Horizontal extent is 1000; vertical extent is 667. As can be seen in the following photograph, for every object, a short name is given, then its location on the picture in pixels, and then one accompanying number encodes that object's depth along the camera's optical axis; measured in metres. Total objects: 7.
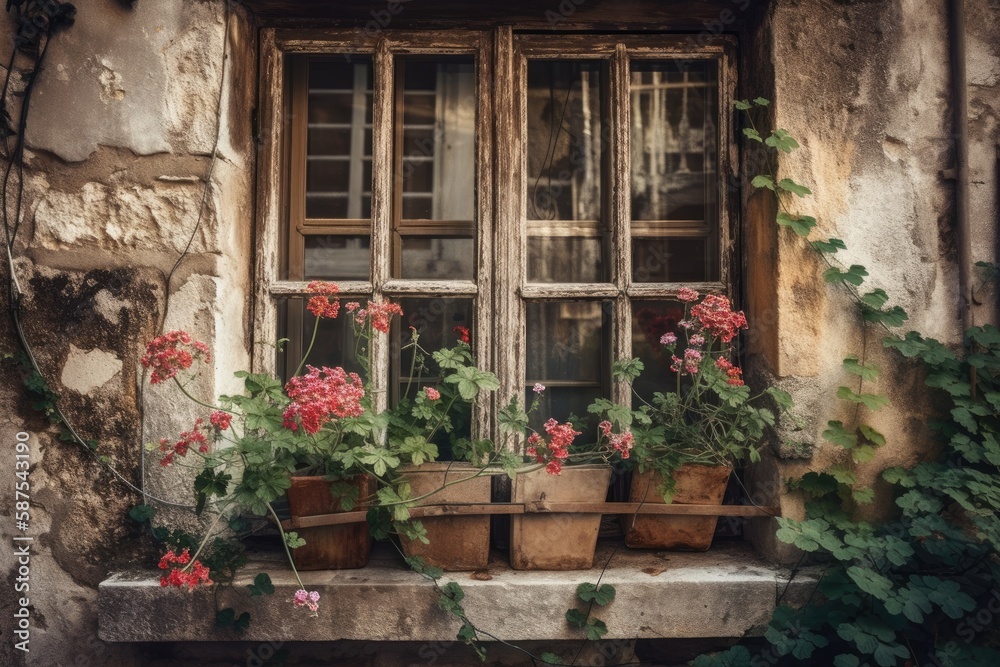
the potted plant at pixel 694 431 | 2.00
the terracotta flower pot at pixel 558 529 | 2.05
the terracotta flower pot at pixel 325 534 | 1.95
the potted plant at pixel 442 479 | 1.95
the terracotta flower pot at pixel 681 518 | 2.08
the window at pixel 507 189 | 2.28
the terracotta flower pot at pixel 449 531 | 2.02
